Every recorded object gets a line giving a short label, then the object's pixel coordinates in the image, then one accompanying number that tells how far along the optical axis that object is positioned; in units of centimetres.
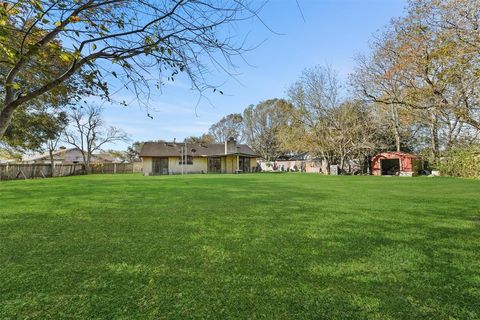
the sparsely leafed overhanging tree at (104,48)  204
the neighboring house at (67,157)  4479
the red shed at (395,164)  2292
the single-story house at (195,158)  3145
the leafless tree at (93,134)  3203
